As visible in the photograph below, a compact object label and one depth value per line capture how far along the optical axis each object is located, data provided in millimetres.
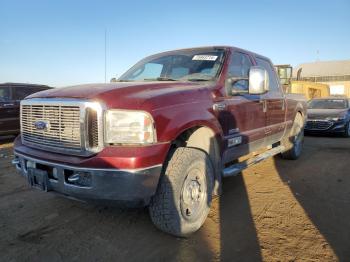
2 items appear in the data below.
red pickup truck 2672
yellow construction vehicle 23484
